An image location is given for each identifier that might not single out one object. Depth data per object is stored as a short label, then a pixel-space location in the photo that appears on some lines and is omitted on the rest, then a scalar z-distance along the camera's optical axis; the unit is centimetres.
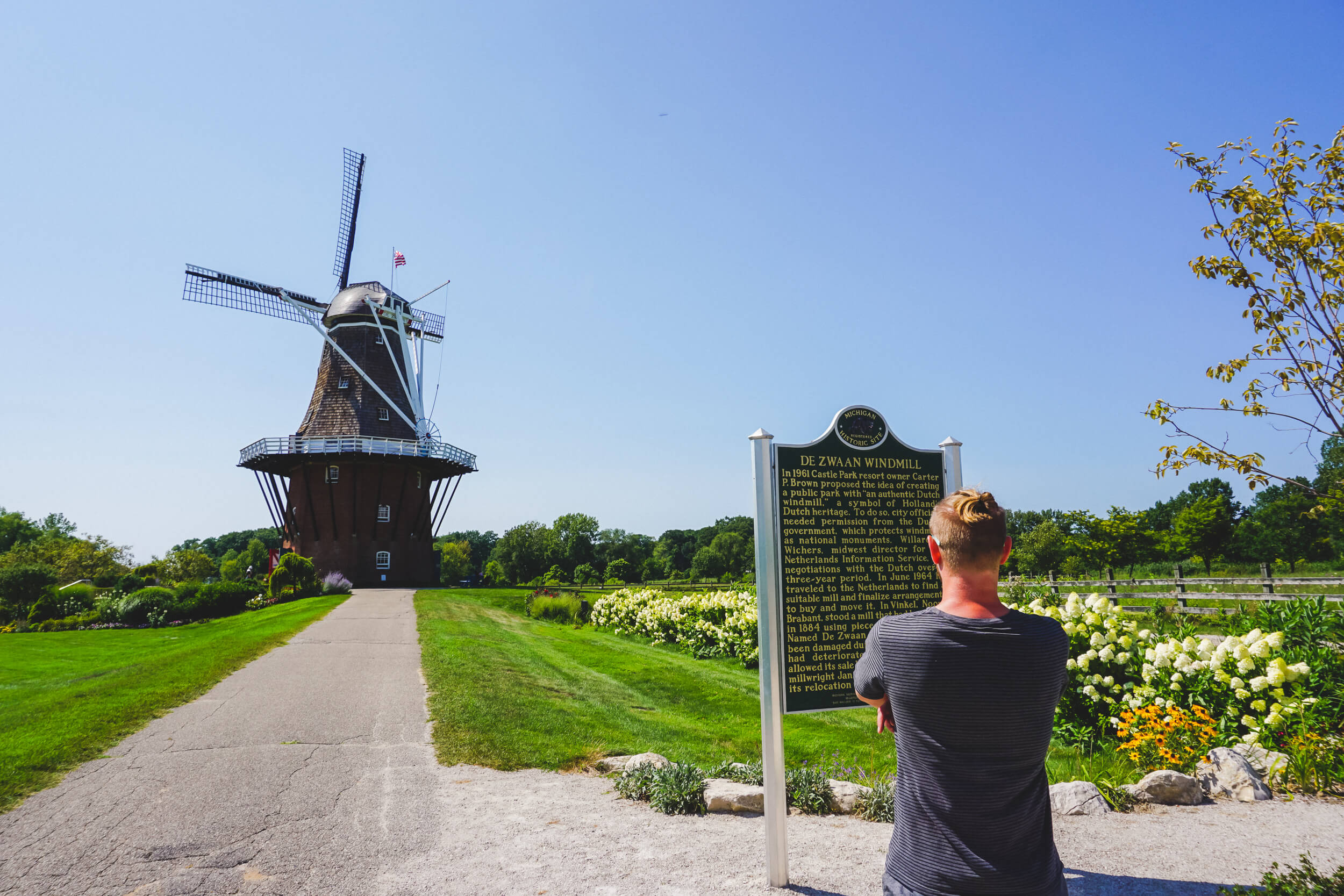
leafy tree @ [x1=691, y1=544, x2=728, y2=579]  8688
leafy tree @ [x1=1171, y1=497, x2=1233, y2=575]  5575
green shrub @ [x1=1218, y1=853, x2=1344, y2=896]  359
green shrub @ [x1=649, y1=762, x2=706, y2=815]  574
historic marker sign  473
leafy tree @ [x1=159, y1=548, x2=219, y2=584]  5392
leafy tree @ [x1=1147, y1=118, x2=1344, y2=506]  613
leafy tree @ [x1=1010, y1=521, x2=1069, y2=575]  5531
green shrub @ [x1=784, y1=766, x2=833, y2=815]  576
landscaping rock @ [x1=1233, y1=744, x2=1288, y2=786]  586
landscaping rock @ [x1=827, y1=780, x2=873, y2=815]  576
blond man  229
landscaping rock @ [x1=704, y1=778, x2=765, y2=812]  572
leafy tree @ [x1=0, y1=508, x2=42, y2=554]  6950
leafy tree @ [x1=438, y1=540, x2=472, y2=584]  8256
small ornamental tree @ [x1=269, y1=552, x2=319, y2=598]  2922
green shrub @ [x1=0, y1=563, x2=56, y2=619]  2797
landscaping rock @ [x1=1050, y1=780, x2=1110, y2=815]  556
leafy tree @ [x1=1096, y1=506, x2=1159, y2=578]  5034
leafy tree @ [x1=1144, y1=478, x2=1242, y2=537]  7294
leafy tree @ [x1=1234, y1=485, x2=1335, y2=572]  5841
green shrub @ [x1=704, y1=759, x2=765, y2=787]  625
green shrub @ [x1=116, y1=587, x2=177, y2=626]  2470
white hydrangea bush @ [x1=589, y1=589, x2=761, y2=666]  1420
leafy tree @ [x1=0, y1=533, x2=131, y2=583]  4638
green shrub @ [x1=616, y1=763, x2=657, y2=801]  609
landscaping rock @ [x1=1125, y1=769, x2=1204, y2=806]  571
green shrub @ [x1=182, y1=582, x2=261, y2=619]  2588
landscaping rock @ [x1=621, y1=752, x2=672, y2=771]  650
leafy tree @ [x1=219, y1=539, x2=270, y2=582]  8531
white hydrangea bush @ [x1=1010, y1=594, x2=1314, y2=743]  624
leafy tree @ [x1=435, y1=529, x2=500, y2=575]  10638
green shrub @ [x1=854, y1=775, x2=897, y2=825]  557
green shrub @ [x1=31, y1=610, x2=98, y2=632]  2441
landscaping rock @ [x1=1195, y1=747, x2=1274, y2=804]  571
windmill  3431
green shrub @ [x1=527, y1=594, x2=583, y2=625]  2428
